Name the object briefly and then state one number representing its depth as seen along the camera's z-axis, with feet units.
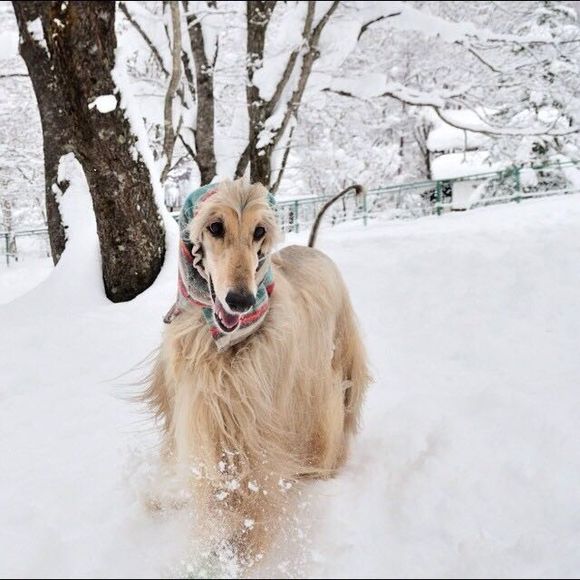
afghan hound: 4.25
